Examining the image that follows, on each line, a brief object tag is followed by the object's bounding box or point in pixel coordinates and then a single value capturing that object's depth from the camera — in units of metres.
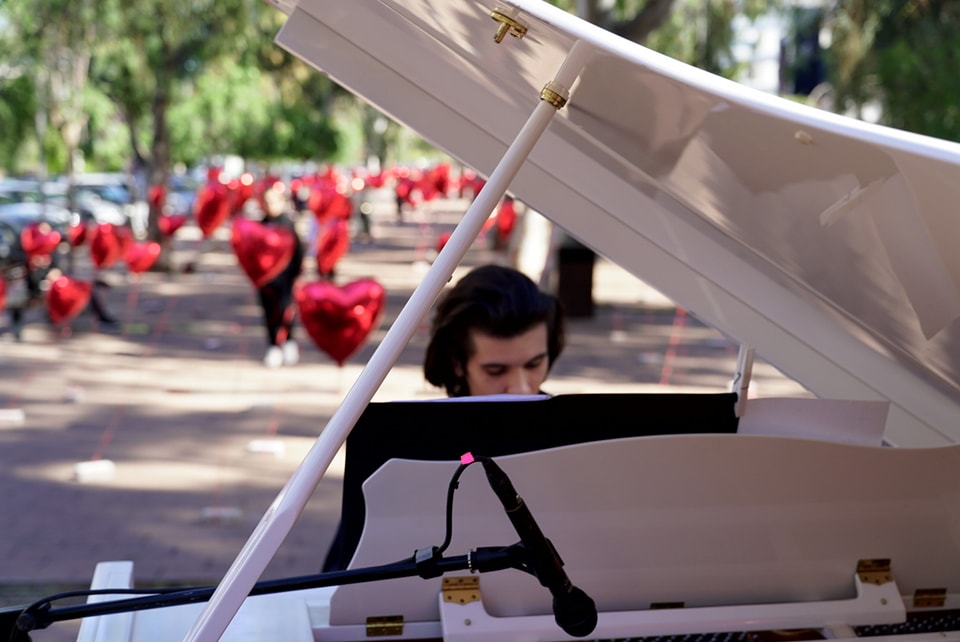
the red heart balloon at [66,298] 15.41
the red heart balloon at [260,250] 12.94
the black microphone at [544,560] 1.75
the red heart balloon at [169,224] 24.44
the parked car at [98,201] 32.81
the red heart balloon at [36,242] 17.09
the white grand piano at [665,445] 1.91
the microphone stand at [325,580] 1.81
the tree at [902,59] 16.78
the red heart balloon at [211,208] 22.00
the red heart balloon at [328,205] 27.45
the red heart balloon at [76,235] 19.66
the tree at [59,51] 22.39
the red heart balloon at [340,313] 8.85
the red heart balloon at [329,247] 18.02
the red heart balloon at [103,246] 18.16
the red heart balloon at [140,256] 18.56
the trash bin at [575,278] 18.59
